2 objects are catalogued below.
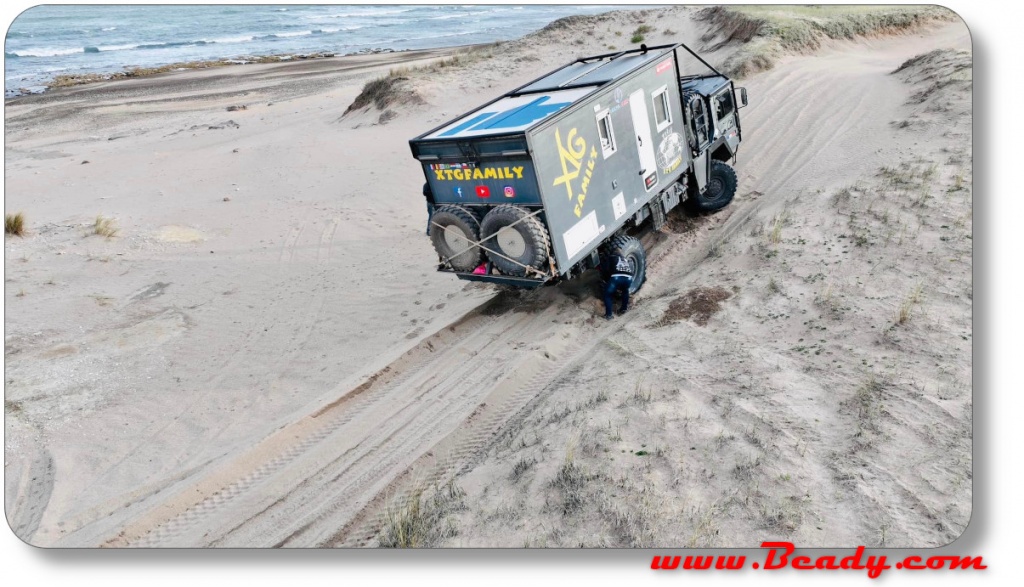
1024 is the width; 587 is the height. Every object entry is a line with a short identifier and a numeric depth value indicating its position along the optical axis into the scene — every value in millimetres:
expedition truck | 8609
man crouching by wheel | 9688
